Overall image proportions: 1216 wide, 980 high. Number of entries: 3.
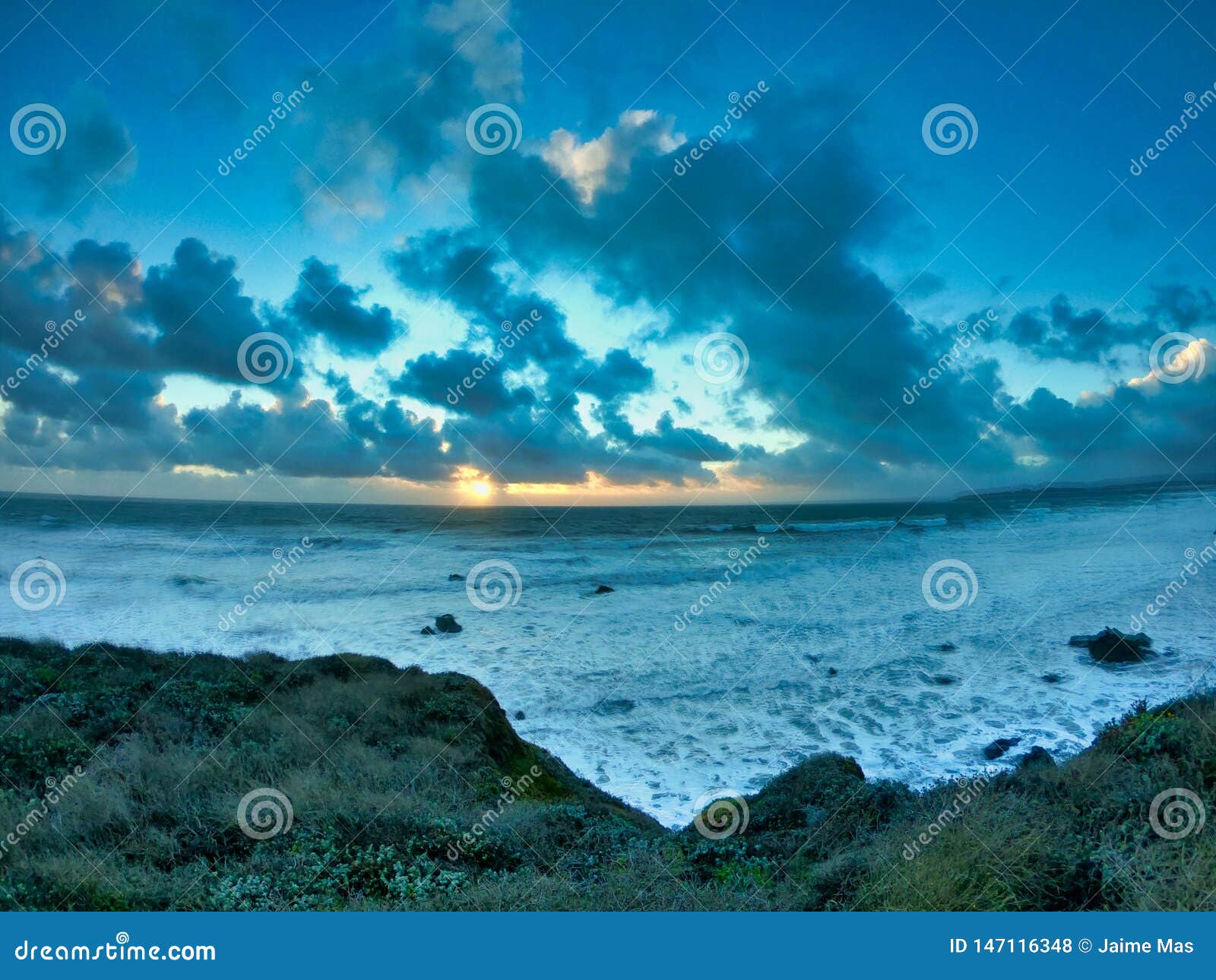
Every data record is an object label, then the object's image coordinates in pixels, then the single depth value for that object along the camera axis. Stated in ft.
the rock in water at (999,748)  39.37
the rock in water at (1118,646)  57.88
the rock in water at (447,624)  78.89
